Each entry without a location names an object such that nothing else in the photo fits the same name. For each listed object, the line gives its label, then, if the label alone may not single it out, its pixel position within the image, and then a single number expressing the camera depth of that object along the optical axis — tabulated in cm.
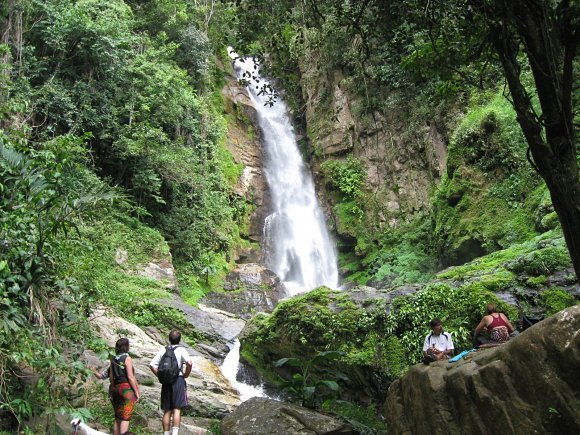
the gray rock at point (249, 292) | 1756
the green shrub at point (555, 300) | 697
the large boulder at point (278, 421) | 646
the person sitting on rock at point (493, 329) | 595
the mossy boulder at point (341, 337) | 790
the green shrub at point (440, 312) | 733
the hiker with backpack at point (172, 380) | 570
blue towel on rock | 518
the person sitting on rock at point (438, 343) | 616
